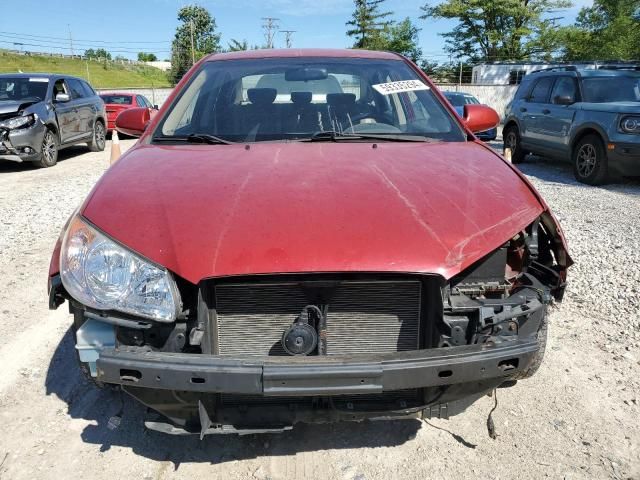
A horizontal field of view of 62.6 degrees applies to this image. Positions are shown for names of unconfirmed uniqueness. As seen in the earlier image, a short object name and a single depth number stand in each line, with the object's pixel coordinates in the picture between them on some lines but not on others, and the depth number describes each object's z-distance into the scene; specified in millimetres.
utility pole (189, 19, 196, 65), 52094
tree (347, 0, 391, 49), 48844
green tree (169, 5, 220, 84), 64775
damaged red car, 1762
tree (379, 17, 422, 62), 49719
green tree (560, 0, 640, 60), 36344
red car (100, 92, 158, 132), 15908
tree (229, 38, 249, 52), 55453
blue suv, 7762
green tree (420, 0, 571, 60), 43125
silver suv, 9031
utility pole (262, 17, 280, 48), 60562
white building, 33928
